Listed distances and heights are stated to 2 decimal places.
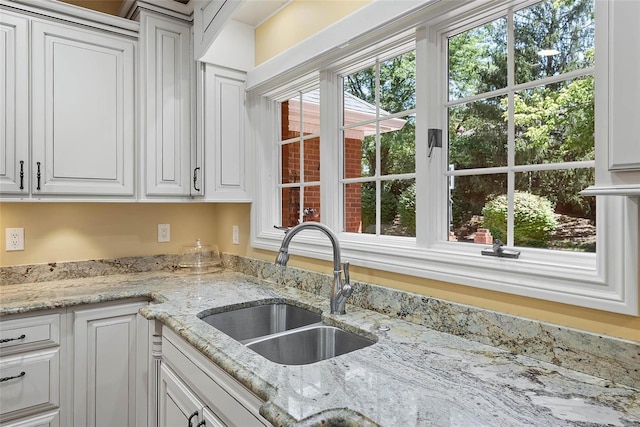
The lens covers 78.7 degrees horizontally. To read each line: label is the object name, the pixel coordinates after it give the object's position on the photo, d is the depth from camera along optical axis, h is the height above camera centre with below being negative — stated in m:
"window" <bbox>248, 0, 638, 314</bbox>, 1.14 +0.24
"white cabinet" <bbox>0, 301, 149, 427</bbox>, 1.73 -0.74
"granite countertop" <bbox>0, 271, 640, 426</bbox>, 0.84 -0.43
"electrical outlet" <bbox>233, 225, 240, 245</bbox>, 2.67 -0.15
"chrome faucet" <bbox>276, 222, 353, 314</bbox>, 1.55 -0.27
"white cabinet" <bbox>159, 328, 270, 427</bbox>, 1.10 -0.59
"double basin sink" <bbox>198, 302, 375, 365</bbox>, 1.44 -0.49
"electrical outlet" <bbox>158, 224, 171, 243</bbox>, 2.69 -0.14
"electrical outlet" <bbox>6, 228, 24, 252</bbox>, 2.15 -0.15
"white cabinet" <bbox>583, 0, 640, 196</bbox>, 0.77 +0.23
